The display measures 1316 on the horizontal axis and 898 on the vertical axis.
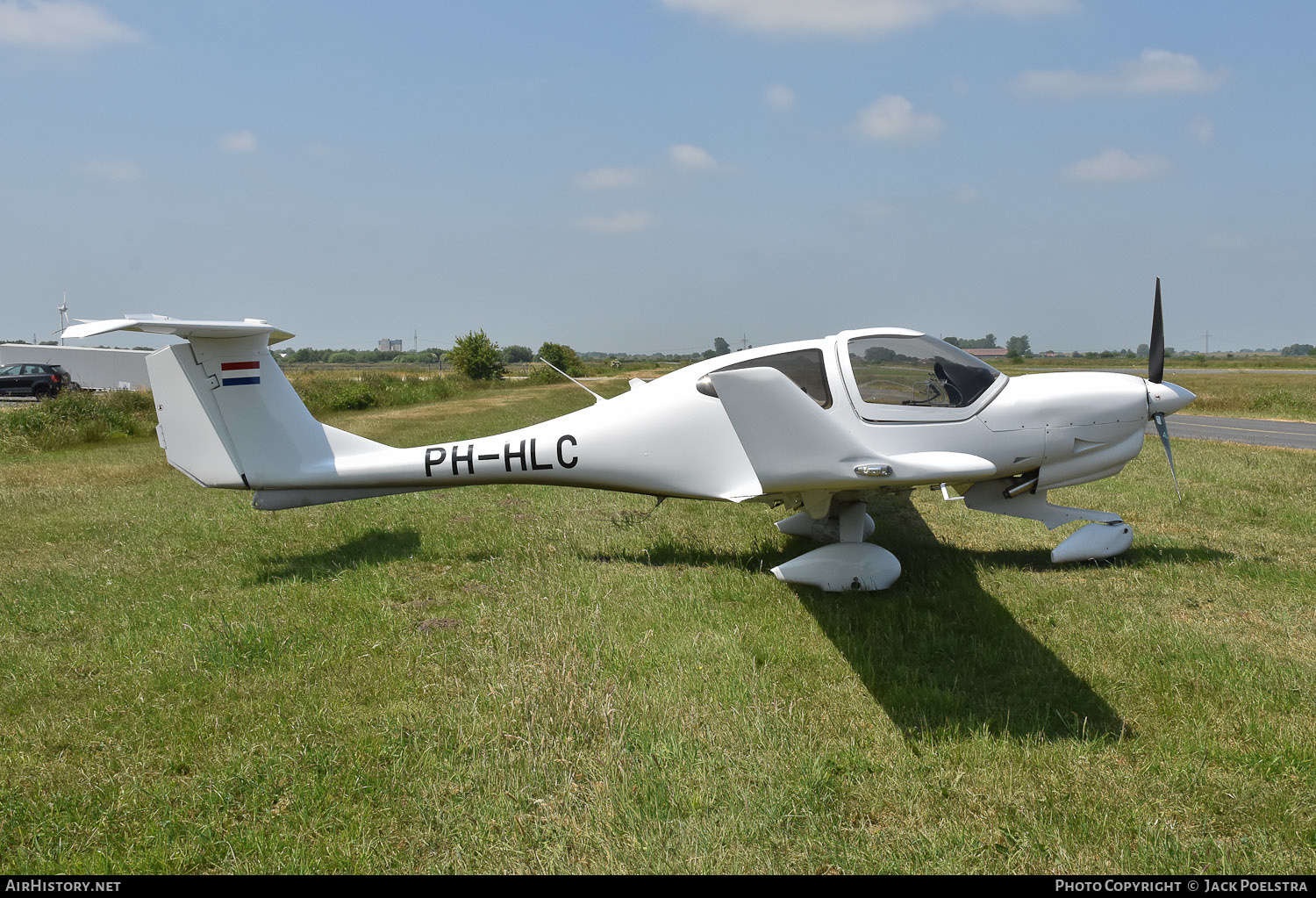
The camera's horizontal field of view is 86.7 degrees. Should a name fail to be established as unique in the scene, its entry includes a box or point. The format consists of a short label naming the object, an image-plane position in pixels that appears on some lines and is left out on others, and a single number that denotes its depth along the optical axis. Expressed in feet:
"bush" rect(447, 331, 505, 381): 193.06
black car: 103.19
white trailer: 147.23
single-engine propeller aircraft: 20.66
